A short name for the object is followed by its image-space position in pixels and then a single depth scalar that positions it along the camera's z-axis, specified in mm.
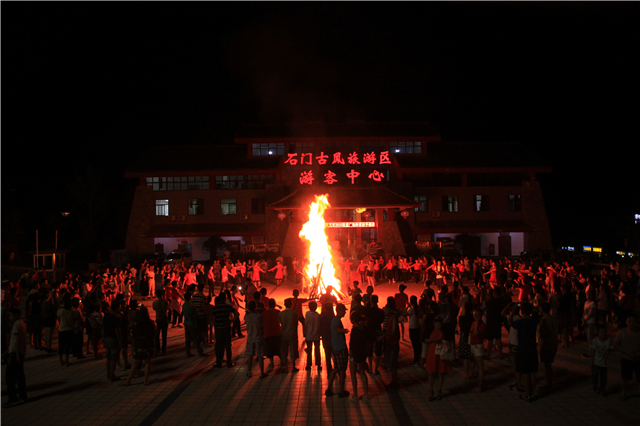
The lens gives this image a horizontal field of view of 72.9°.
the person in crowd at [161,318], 10283
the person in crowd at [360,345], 7520
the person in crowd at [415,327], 9305
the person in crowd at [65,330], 9891
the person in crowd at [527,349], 7258
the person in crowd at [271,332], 9008
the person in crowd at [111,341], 8578
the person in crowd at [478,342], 7887
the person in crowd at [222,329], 9219
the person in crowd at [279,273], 23625
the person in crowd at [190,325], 10102
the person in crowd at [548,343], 7762
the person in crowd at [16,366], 7480
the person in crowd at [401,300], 10613
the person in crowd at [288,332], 9211
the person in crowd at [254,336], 8777
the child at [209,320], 11285
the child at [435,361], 7457
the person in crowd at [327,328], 8141
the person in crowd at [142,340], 8297
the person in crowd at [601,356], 7371
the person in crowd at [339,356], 7562
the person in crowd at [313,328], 8930
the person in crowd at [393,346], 8070
